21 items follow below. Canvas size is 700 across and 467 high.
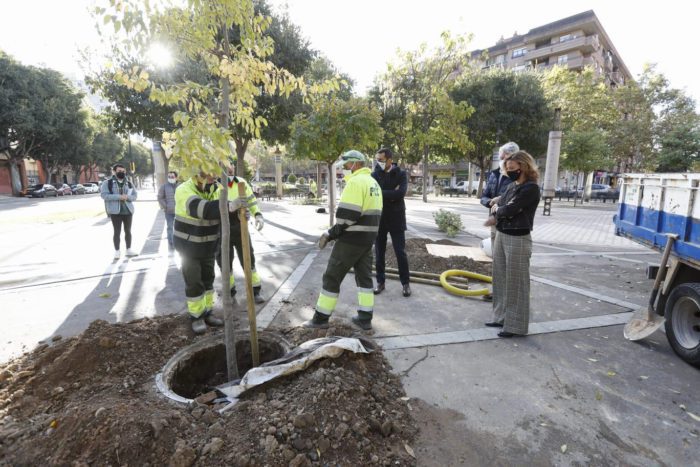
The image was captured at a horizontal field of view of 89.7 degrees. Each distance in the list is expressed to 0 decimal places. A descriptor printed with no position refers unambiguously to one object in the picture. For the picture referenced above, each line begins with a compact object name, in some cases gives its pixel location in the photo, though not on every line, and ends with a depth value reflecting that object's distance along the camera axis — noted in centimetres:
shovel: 346
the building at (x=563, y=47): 4247
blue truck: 320
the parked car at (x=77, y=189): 3769
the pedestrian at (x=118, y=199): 640
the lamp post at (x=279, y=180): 2696
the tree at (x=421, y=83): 1680
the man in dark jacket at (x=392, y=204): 472
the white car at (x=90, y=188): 4028
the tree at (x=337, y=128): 812
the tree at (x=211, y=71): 223
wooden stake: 262
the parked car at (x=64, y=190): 3469
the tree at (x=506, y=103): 2289
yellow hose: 485
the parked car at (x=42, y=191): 3100
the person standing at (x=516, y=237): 340
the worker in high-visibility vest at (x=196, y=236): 346
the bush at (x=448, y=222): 964
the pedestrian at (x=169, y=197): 696
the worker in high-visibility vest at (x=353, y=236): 348
